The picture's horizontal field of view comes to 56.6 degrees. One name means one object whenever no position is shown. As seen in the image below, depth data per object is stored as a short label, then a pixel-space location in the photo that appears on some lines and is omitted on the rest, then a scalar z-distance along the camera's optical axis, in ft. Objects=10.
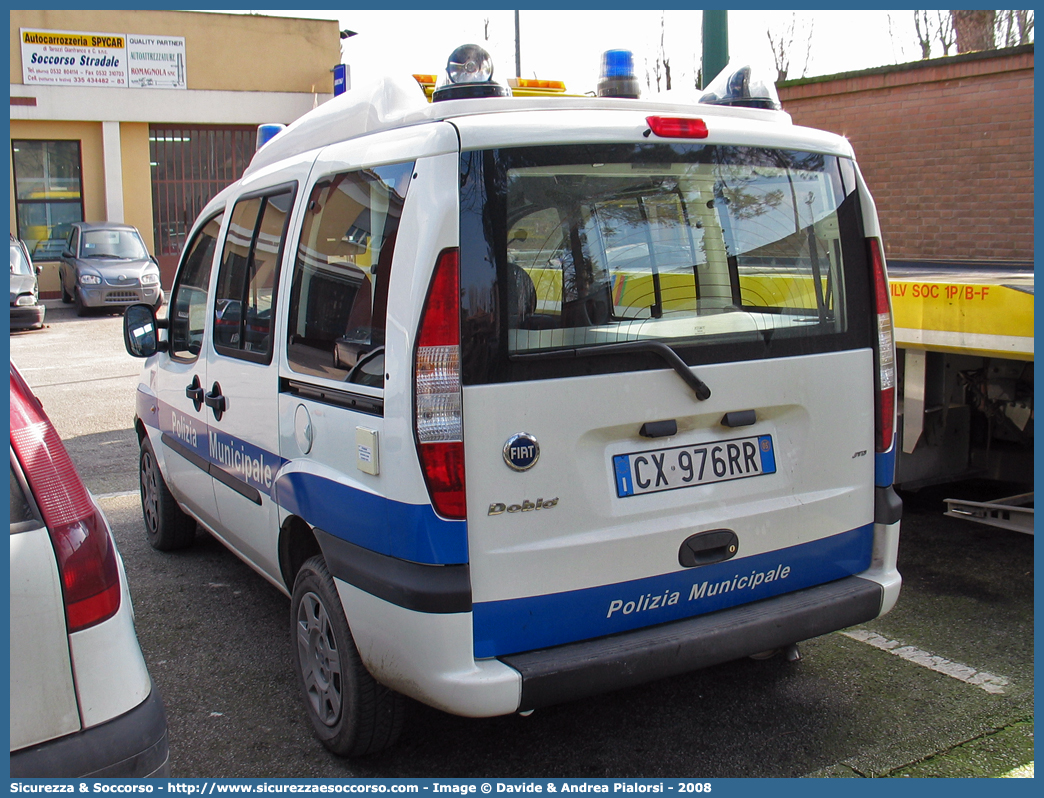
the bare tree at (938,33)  72.38
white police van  8.64
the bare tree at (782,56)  82.53
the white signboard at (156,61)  75.36
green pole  21.99
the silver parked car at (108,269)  58.75
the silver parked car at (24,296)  51.70
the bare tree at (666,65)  80.69
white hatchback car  6.74
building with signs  73.31
